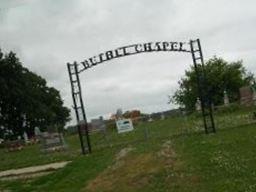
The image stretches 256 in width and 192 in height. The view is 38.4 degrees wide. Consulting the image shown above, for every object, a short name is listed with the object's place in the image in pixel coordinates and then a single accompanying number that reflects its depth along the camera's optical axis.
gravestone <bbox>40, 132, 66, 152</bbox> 21.63
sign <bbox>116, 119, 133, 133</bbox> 21.06
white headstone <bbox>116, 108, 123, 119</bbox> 29.79
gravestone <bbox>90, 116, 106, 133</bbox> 23.15
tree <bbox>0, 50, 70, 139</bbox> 43.58
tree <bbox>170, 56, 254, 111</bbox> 45.56
